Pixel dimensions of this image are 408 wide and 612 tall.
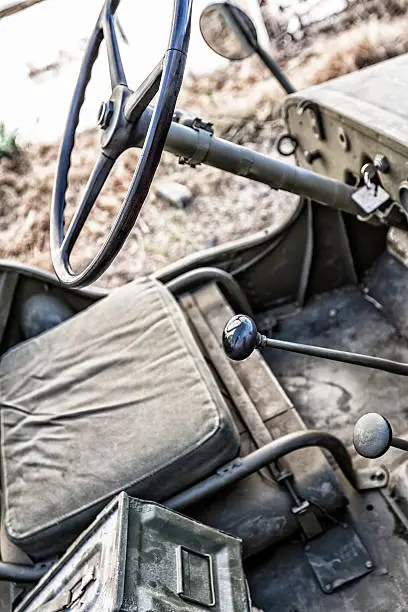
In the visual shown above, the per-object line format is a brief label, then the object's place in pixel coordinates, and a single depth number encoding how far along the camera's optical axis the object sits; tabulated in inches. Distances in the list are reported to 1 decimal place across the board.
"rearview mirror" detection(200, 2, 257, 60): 86.7
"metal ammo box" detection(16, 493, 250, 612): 60.1
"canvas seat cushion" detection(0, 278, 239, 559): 77.6
